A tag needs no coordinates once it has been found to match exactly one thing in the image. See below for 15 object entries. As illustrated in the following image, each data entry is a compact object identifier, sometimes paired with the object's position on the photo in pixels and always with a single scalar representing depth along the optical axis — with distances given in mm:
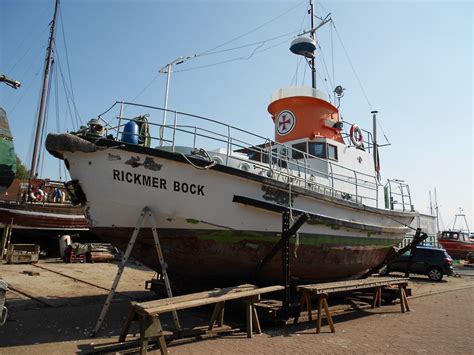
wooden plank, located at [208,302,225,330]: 6199
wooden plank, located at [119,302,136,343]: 5195
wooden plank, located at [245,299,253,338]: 6147
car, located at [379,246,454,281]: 16641
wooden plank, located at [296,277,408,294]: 6784
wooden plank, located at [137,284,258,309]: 5082
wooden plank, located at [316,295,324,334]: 6585
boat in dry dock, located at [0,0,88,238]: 16312
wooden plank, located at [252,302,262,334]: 6426
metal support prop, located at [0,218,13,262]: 15172
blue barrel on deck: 6660
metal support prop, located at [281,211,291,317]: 6848
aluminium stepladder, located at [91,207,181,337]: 5867
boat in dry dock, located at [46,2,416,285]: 6574
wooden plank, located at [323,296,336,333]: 6621
